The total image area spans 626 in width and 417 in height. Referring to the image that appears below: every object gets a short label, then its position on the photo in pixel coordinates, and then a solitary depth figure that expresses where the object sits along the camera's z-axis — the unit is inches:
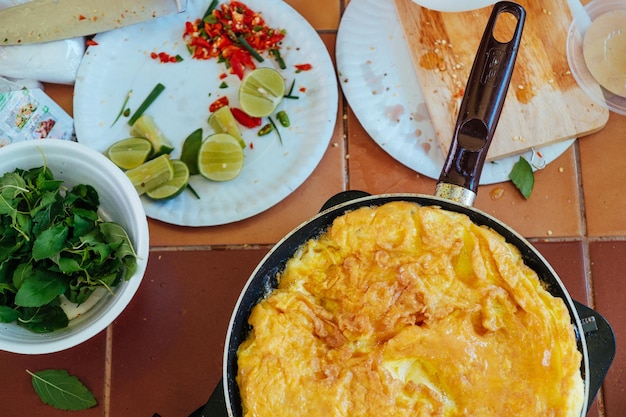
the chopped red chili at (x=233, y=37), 55.2
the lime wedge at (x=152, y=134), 53.4
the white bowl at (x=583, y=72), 54.3
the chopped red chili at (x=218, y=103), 54.7
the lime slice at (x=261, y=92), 53.4
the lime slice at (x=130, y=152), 52.9
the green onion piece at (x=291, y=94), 54.7
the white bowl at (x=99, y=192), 44.1
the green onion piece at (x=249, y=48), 54.9
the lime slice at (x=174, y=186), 51.7
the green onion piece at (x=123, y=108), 54.8
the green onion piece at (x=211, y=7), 55.8
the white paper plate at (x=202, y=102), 53.1
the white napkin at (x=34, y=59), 53.6
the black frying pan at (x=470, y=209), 39.9
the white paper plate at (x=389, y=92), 54.1
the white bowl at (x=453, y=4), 52.7
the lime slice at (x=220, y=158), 52.4
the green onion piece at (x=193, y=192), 53.1
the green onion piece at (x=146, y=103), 54.6
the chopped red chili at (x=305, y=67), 54.9
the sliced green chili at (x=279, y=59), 55.3
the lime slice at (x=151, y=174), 51.8
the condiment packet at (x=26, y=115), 53.2
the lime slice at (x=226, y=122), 53.5
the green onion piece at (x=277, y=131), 54.4
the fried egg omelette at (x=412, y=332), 36.9
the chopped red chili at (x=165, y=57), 55.5
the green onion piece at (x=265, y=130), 54.3
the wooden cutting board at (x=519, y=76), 53.4
